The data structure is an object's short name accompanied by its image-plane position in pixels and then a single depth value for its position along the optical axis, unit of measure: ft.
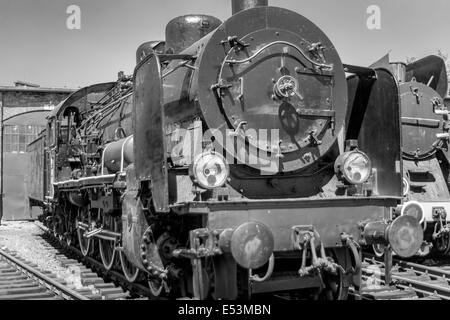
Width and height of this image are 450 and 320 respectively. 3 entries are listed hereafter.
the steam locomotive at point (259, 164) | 15.69
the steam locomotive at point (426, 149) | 31.32
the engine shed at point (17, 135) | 69.56
